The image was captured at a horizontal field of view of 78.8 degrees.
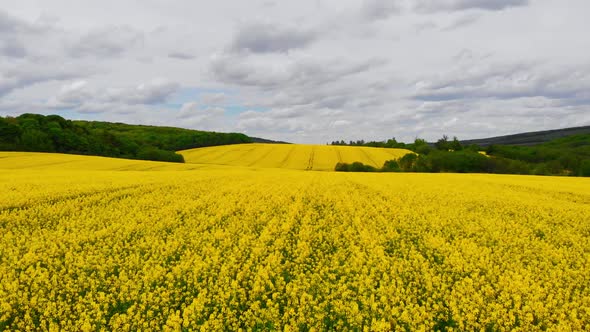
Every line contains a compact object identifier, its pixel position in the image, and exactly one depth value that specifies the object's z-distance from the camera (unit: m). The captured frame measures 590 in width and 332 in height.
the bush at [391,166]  60.22
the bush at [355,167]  59.06
